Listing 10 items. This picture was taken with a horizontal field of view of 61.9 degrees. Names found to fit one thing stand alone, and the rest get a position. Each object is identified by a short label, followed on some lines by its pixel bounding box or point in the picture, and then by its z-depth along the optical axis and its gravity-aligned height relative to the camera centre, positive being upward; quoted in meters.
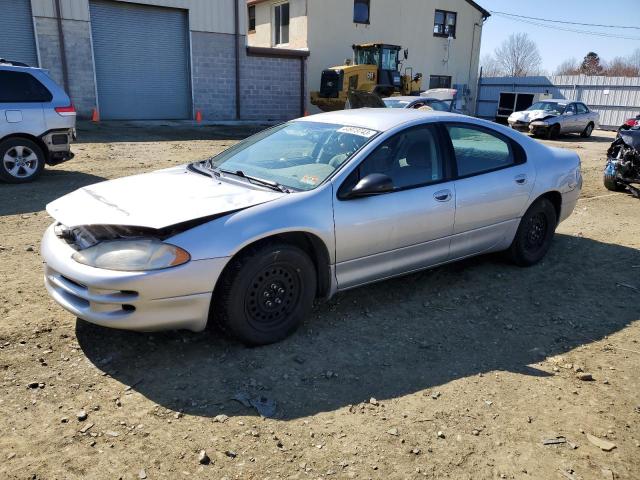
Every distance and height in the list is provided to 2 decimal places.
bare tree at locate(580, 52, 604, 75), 63.40 +3.11
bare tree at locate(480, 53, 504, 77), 68.50 +2.31
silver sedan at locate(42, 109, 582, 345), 3.16 -0.88
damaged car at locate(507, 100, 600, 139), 21.31 -1.14
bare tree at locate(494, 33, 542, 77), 67.56 +3.03
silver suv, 8.41 -0.61
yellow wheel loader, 23.34 +0.39
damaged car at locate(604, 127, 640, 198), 9.08 -1.22
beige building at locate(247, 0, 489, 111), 27.48 +3.10
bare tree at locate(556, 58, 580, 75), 66.81 +2.60
